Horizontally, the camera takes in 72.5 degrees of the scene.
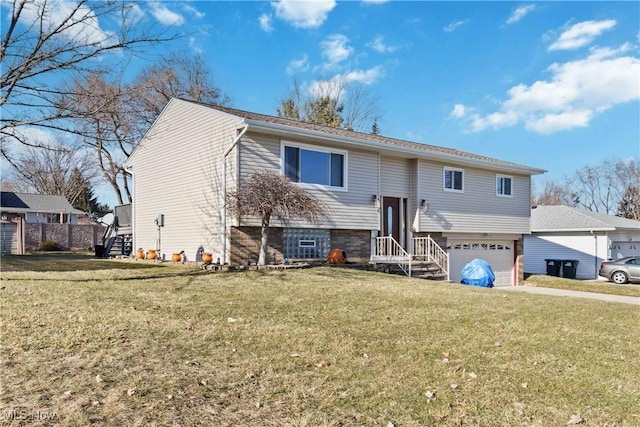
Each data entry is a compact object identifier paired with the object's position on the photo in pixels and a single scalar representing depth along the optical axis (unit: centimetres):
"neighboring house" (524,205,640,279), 2234
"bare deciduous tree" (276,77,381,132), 3183
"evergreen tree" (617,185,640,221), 3975
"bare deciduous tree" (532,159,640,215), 4047
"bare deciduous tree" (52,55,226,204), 2550
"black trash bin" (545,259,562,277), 2189
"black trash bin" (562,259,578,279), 2147
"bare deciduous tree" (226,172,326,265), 1093
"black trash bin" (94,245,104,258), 1717
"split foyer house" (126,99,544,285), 1210
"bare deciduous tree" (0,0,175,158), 850
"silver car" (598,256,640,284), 1909
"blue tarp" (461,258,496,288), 1484
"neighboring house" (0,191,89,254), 2055
